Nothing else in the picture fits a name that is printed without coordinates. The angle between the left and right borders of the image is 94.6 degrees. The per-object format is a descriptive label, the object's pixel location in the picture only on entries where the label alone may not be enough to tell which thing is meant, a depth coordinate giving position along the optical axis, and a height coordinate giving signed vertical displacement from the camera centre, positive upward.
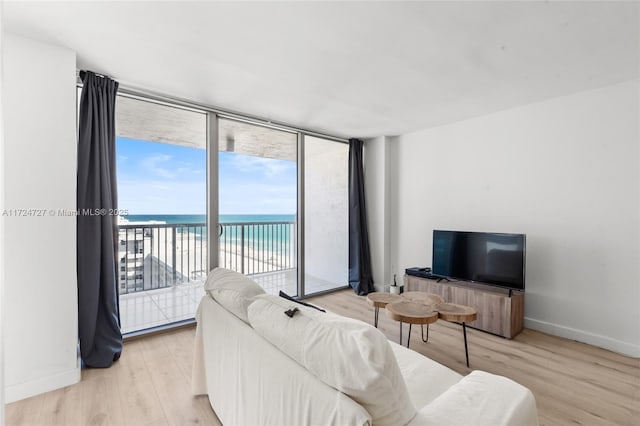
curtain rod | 2.73 +1.11
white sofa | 0.97 -0.69
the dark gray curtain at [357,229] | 4.50 -0.28
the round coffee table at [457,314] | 2.29 -0.81
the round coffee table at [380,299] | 2.62 -0.81
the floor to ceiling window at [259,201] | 3.80 +0.15
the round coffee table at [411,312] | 2.19 -0.79
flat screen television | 2.89 -0.49
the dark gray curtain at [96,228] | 2.35 -0.14
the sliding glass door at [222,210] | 3.38 +0.01
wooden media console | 2.88 -0.96
